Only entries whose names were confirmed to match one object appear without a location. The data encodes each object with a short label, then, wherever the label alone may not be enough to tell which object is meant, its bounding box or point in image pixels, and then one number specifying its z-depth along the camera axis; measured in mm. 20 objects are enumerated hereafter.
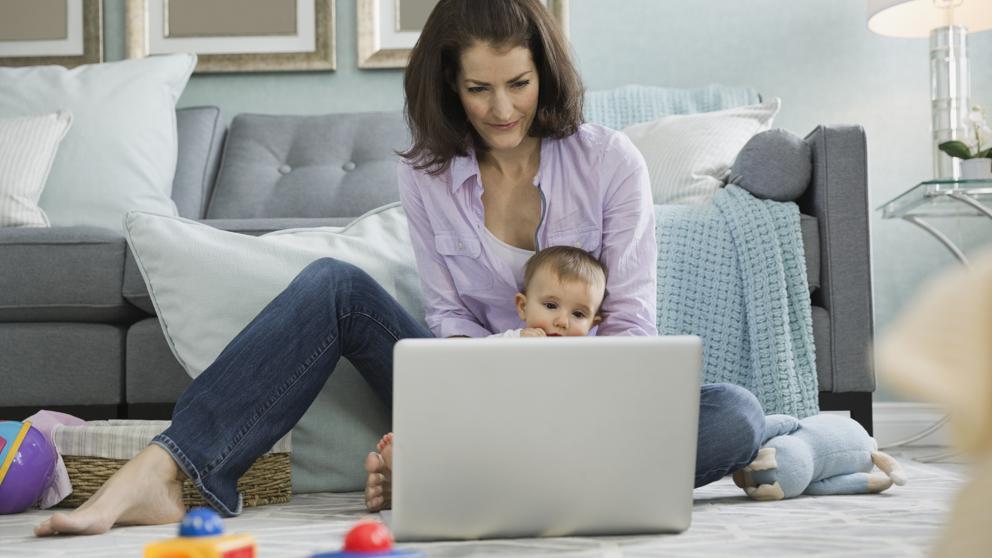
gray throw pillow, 2117
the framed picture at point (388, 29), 3084
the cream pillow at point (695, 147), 2438
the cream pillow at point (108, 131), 2588
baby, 1489
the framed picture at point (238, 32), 3098
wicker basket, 1620
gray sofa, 2006
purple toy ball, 1548
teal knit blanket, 1959
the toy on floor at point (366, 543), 681
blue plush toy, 1551
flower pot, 2510
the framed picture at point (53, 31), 3121
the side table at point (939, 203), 2318
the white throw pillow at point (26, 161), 2436
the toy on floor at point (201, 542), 713
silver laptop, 1041
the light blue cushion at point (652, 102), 2855
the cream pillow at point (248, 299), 1758
